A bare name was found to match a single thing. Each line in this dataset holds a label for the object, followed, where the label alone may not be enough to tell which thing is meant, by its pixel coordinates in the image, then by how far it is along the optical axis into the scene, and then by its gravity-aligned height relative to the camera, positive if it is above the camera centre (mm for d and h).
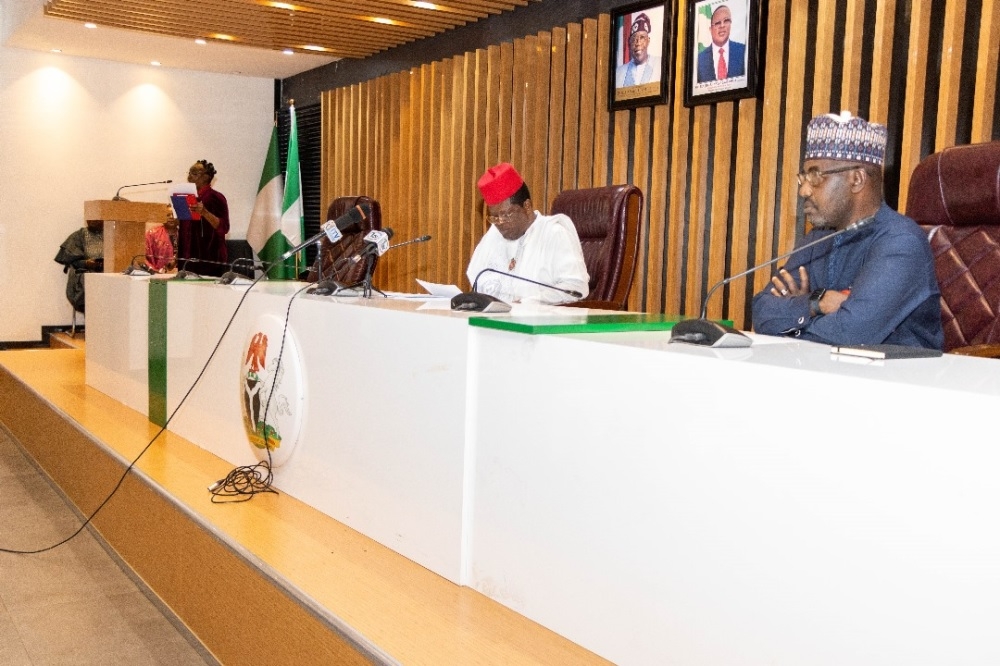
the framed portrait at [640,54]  4363 +1002
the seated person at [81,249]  7539 -56
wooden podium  5910 +111
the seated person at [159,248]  4718 -16
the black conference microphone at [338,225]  2309 +64
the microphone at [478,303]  1807 -100
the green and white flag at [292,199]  6921 +385
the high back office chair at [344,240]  4160 +49
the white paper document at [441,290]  2340 -95
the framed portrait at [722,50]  3939 +934
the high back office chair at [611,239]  3406 +69
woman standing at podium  5645 +140
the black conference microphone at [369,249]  2299 +4
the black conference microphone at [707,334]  1350 -112
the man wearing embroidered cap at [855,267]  1918 -7
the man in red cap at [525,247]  3250 +30
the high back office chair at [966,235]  2252 +81
